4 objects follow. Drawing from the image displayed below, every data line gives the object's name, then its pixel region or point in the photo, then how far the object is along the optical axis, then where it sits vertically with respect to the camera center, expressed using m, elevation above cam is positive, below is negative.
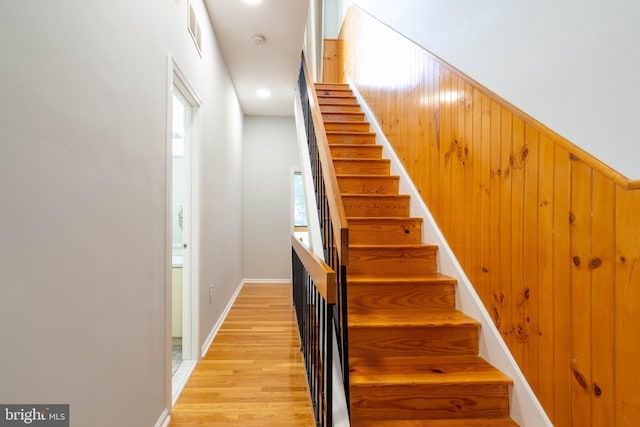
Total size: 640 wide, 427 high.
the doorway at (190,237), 2.44 -0.18
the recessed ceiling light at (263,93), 4.32 +1.75
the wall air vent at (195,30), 2.17 +1.36
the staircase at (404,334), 1.40 -0.63
